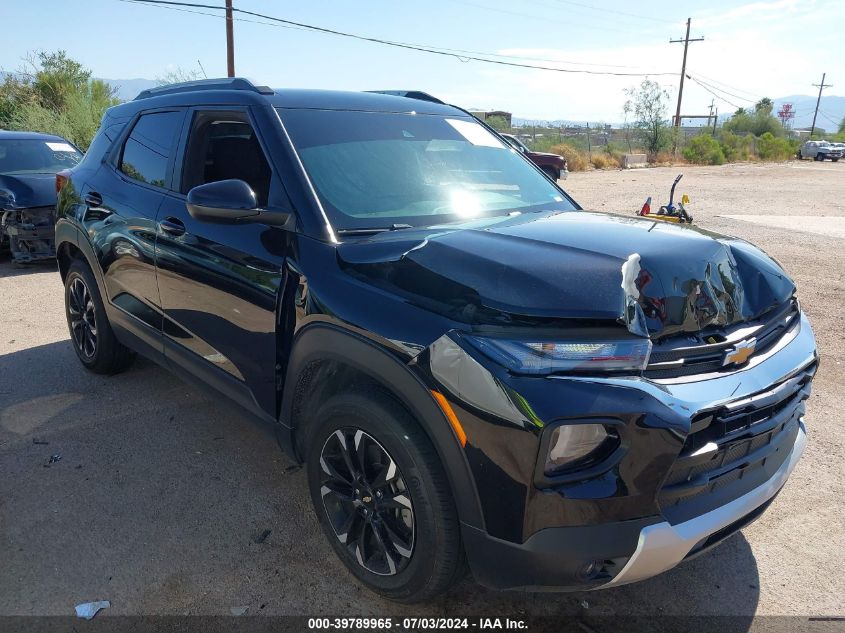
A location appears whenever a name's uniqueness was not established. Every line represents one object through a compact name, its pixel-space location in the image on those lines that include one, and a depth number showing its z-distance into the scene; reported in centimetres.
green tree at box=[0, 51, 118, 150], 1892
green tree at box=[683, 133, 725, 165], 4216
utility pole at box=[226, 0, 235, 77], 2236
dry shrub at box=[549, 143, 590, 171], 3331
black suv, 197
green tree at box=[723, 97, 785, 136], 6372
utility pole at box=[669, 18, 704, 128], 5141
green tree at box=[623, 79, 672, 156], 4447
